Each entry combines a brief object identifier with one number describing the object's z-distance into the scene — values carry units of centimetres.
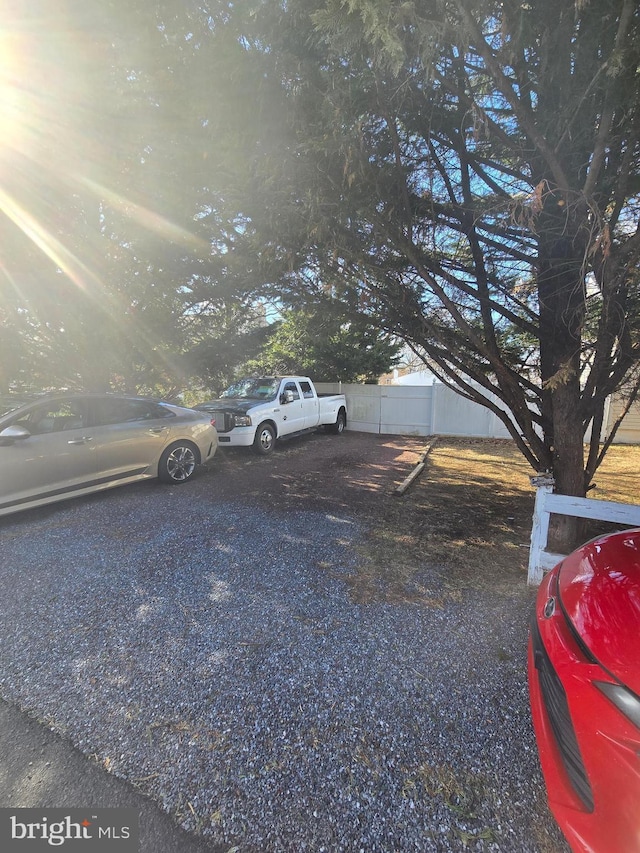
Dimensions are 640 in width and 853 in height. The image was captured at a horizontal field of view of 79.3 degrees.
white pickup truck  803
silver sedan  441
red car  116
